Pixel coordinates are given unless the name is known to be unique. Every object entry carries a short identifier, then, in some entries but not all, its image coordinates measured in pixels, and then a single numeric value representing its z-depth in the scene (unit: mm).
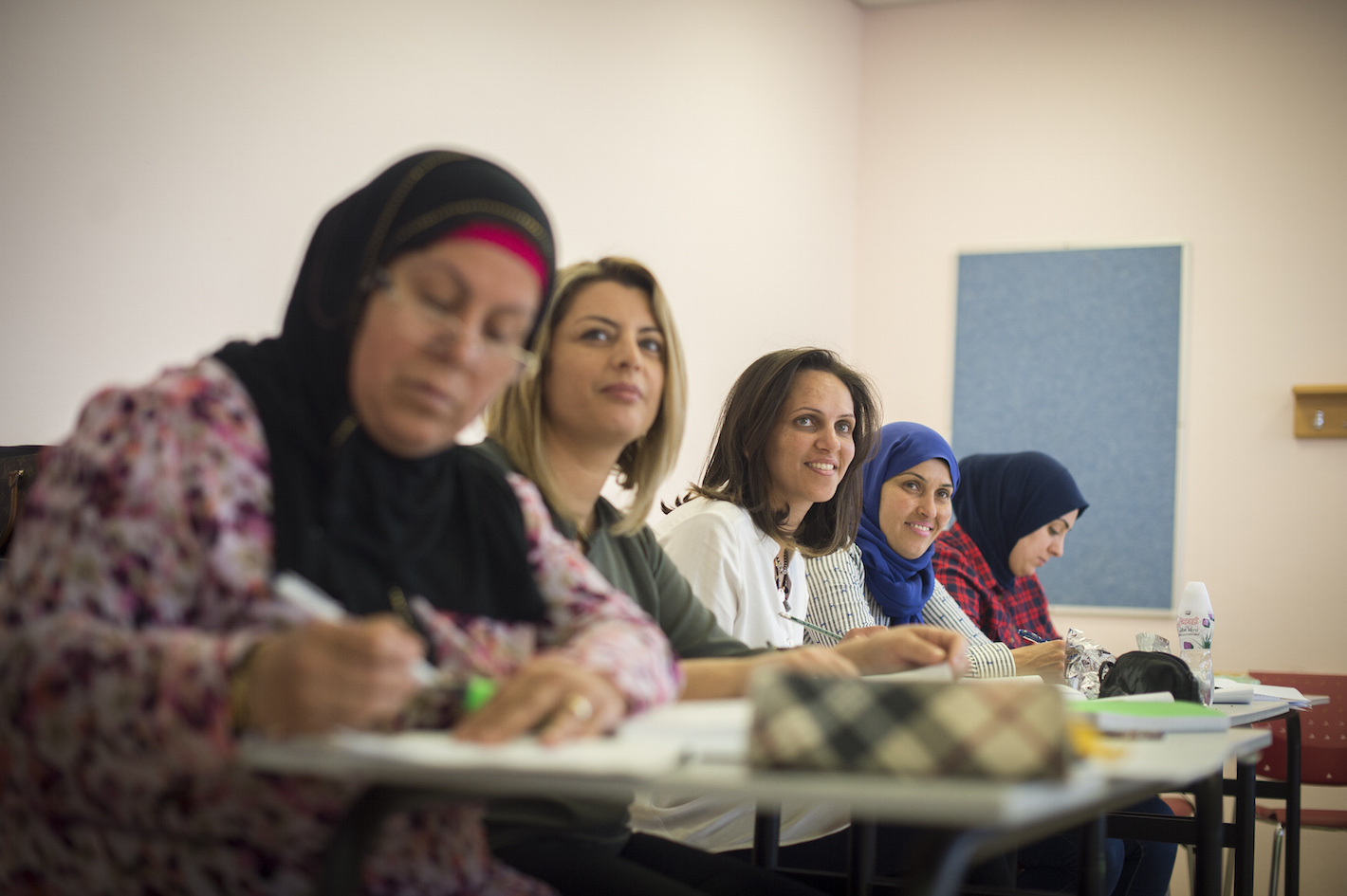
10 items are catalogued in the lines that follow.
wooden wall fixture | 4520
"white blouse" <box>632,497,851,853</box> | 1953
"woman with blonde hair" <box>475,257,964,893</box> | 1542
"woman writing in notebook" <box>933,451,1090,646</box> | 3555
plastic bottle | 2368
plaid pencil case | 766
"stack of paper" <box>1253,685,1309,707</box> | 2602
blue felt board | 4801
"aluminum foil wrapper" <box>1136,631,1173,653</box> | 2500
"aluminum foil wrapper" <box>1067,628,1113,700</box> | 2424
